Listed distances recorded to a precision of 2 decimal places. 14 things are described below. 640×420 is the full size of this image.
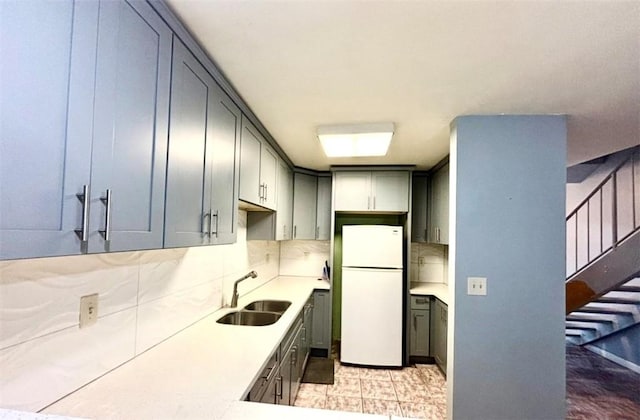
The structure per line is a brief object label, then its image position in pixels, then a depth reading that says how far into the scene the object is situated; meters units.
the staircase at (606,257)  3.34
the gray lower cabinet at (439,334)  3.11
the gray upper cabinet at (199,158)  1.25
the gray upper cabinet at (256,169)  2.09
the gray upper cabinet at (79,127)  0.63
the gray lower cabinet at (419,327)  3.51
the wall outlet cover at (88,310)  1.14
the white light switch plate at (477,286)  2.05
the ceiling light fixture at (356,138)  2.31
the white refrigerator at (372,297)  3.38
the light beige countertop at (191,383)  1.01
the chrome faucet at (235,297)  2.48
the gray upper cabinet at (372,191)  3.62
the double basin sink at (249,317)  2.30
